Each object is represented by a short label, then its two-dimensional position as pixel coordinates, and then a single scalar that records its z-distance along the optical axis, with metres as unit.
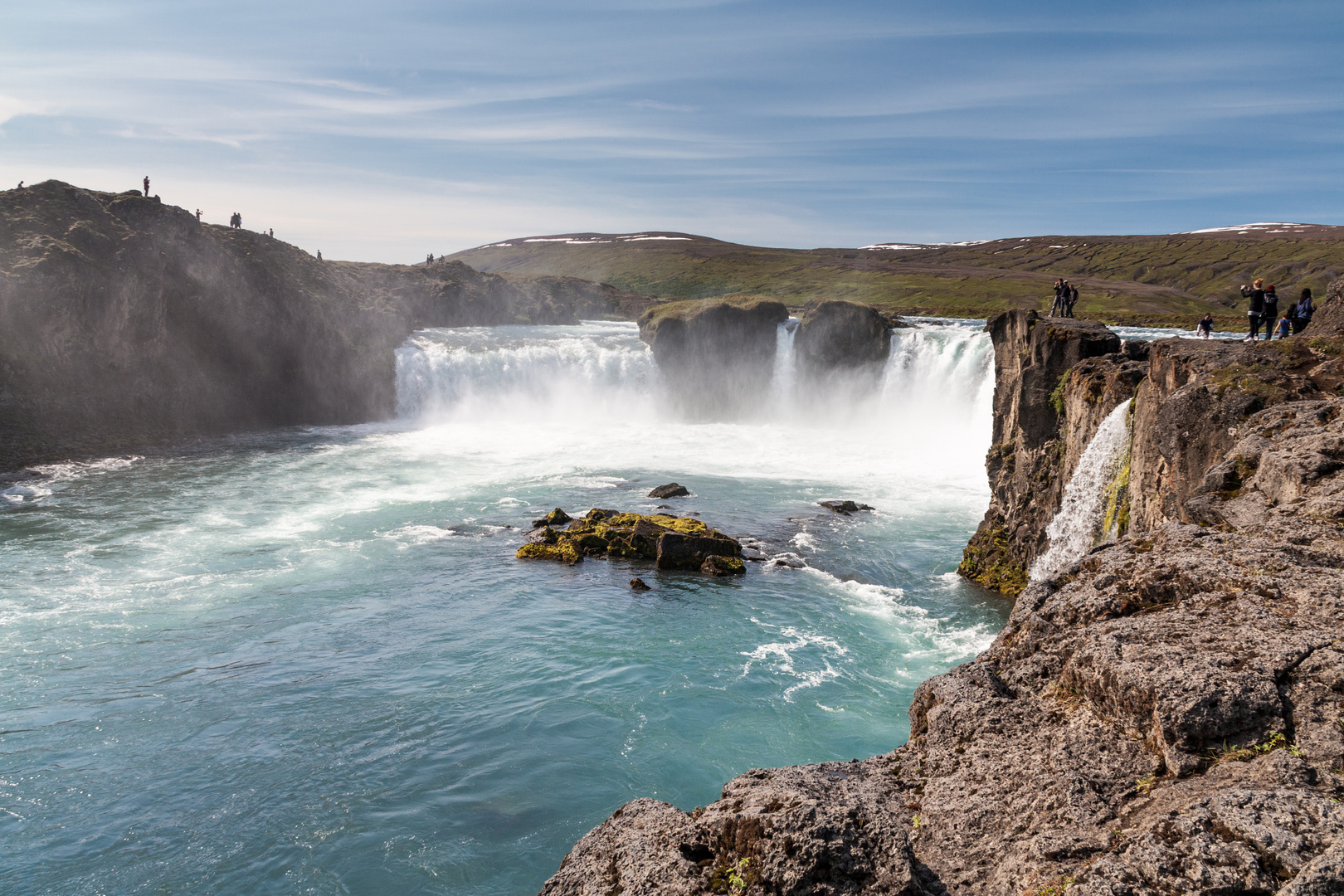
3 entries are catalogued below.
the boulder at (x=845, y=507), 33.34
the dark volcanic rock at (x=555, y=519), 30.53
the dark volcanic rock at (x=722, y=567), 25.92
